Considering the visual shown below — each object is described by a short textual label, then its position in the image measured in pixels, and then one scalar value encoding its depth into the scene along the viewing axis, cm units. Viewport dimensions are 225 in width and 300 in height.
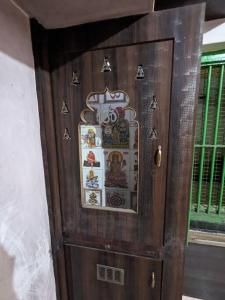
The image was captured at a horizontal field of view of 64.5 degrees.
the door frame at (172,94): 56
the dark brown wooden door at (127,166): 62
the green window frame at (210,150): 143
